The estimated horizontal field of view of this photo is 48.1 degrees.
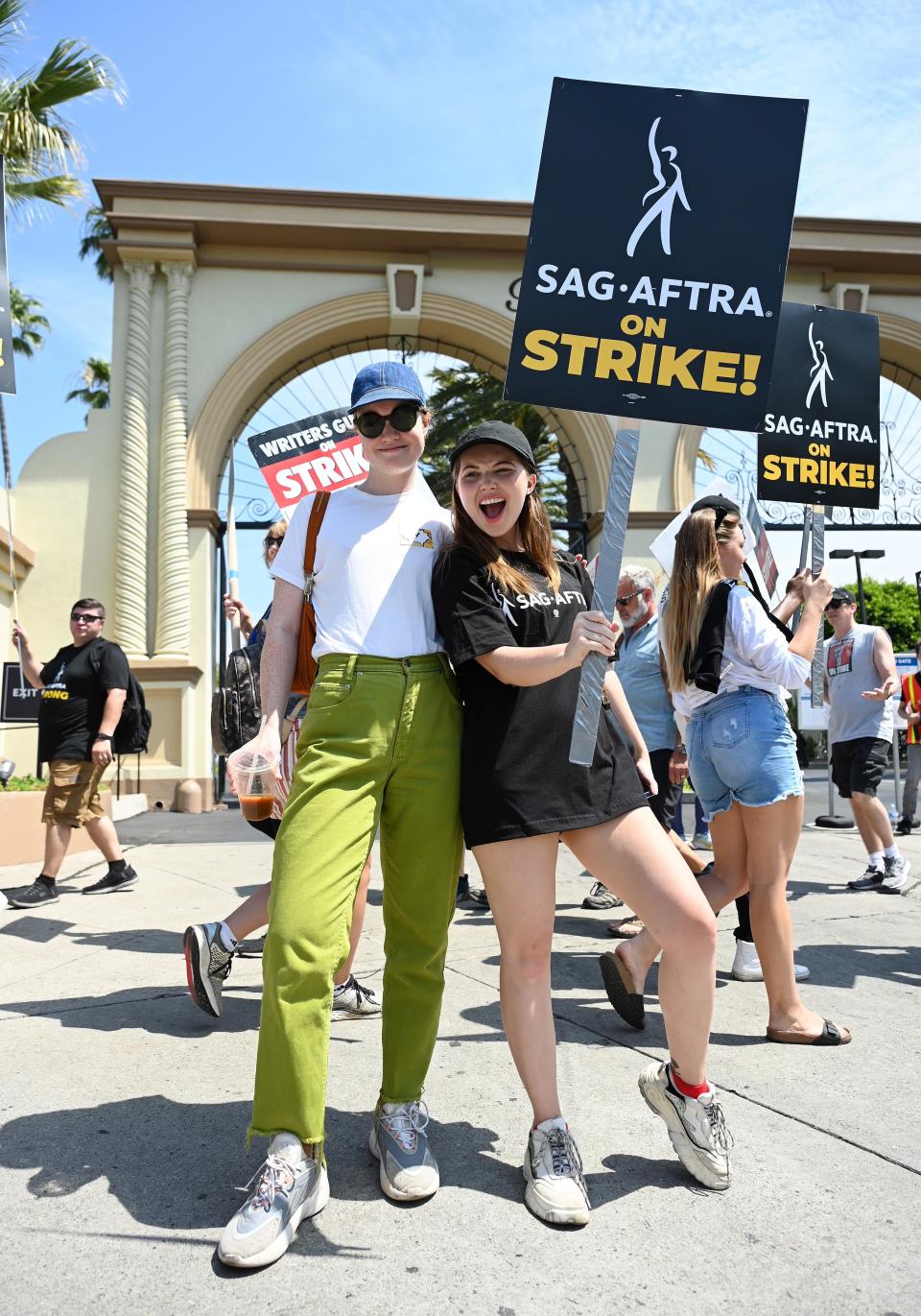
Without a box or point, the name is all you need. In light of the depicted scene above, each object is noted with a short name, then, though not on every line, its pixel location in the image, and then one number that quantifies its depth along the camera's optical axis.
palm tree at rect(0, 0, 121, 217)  11.59
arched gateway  15.10
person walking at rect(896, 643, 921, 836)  10.05
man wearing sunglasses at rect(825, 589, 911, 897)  6.57
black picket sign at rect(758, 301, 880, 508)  4.89
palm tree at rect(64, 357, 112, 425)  27.08
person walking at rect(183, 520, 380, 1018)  3.42
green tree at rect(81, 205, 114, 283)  22.72
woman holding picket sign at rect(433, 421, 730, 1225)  2.34
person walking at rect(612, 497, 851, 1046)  3.43
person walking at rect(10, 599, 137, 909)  6.04
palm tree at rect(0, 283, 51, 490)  22.15
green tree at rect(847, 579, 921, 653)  44.03
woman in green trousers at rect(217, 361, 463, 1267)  2.19
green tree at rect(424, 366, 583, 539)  22.69
